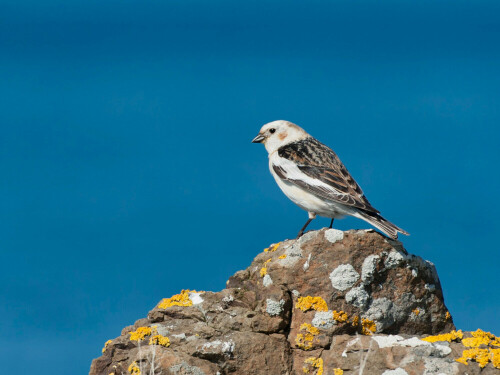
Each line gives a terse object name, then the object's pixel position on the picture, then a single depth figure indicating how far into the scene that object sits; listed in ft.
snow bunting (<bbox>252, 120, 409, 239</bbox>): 60.75
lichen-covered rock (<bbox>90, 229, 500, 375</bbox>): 48.83
